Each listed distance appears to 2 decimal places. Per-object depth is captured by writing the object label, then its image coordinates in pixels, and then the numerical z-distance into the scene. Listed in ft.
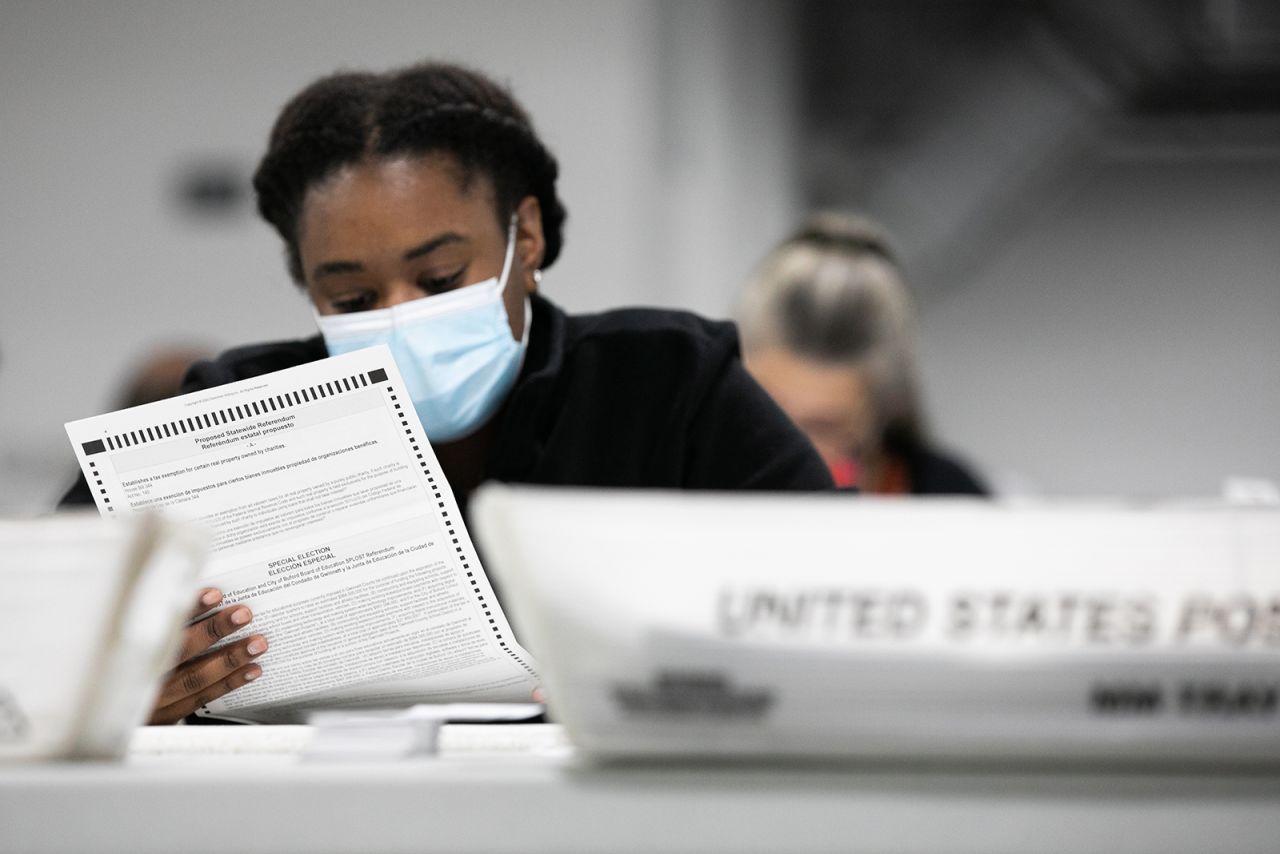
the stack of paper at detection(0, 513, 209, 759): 12.25
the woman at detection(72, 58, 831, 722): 14.45
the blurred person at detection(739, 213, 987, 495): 19.11
